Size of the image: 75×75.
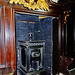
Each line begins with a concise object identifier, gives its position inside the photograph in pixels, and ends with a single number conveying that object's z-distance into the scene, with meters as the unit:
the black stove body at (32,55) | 2.48
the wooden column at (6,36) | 1.56
